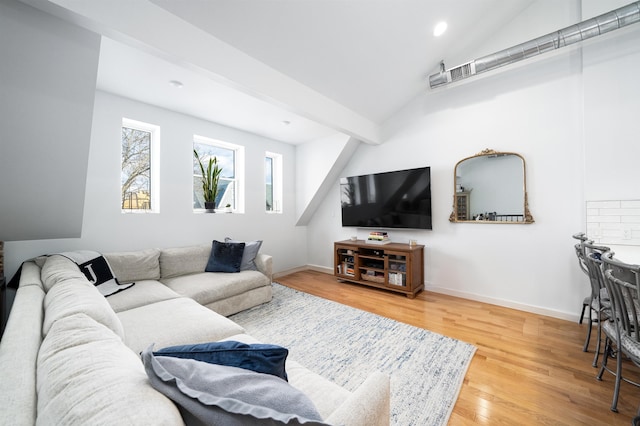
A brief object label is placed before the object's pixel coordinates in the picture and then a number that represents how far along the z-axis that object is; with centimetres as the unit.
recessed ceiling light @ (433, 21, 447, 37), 271
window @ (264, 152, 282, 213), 494
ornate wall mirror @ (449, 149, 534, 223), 302
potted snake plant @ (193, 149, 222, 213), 369
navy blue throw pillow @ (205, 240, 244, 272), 323
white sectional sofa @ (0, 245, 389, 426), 55
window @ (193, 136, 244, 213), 379
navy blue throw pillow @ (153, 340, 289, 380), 81
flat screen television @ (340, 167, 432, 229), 366
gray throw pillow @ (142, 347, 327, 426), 56
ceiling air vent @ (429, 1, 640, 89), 225
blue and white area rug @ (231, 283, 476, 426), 165
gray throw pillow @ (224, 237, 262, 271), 335
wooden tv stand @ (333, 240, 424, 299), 351
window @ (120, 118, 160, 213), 315
